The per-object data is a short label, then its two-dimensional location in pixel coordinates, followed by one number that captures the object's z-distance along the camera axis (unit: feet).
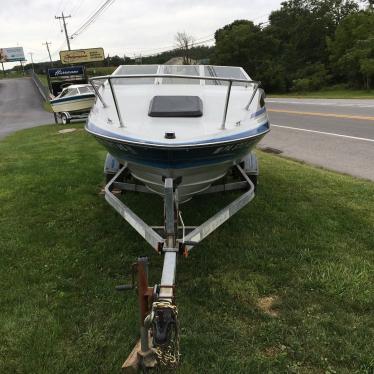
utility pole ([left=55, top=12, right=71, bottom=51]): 205.77
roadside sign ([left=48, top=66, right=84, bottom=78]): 95.14
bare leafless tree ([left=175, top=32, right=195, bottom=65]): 250.68
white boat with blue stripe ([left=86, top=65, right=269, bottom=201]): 13.42
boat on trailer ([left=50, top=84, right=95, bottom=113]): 67.10
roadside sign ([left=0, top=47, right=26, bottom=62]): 349.08
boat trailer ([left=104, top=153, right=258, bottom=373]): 9.12
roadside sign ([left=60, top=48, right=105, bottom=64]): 205.77
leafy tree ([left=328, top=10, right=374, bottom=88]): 116.93
